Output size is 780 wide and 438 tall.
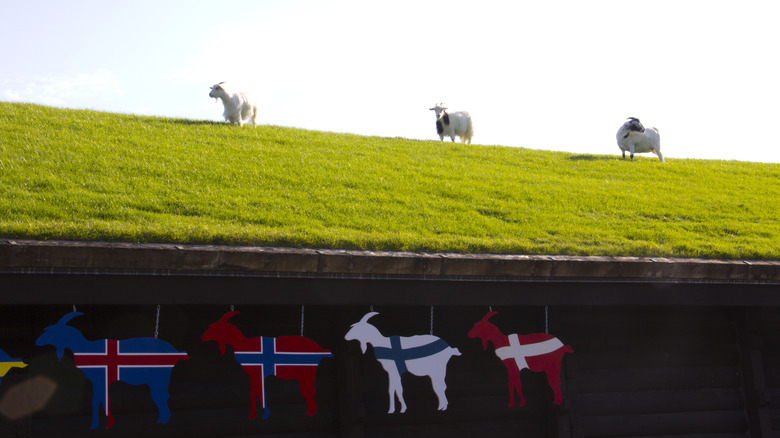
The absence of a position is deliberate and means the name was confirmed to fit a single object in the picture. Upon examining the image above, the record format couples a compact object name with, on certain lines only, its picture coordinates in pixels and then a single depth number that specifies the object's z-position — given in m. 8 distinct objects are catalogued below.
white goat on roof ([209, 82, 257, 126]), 15.76
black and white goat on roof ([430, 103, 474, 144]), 19.19
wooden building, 5.34
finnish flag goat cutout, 6.00
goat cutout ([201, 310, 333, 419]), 5.66
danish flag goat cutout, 6.39
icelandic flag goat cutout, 5.21
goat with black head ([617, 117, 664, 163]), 18.08
